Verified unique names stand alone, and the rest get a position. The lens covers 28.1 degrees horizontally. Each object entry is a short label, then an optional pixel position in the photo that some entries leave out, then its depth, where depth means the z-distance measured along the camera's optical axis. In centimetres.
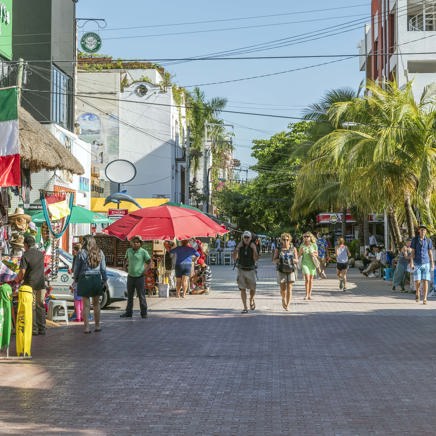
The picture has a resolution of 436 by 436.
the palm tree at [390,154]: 2658
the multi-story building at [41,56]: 3120
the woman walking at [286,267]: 1930
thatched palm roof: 1609
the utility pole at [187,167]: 5070
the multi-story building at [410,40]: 4234
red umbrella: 2286
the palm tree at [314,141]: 4403
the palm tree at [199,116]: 7006
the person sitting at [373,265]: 3528
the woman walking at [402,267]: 2555
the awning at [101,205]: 4159
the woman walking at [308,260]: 2280
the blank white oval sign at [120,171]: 3553
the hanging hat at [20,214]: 1511
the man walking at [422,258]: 2125
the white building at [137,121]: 5525
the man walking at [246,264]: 1884
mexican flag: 1211
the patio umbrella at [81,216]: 2270
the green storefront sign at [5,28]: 1988
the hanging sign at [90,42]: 3684
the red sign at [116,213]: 3216
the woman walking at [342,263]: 2677
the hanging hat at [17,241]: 1463
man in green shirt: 1747
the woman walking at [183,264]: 2356
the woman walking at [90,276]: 1509
